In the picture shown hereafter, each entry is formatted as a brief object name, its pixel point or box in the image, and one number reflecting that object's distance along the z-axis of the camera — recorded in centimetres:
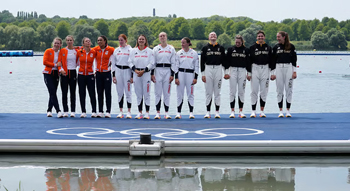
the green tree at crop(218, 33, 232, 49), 16262
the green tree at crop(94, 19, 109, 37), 18950
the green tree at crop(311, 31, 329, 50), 16062
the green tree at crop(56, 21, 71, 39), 17702
